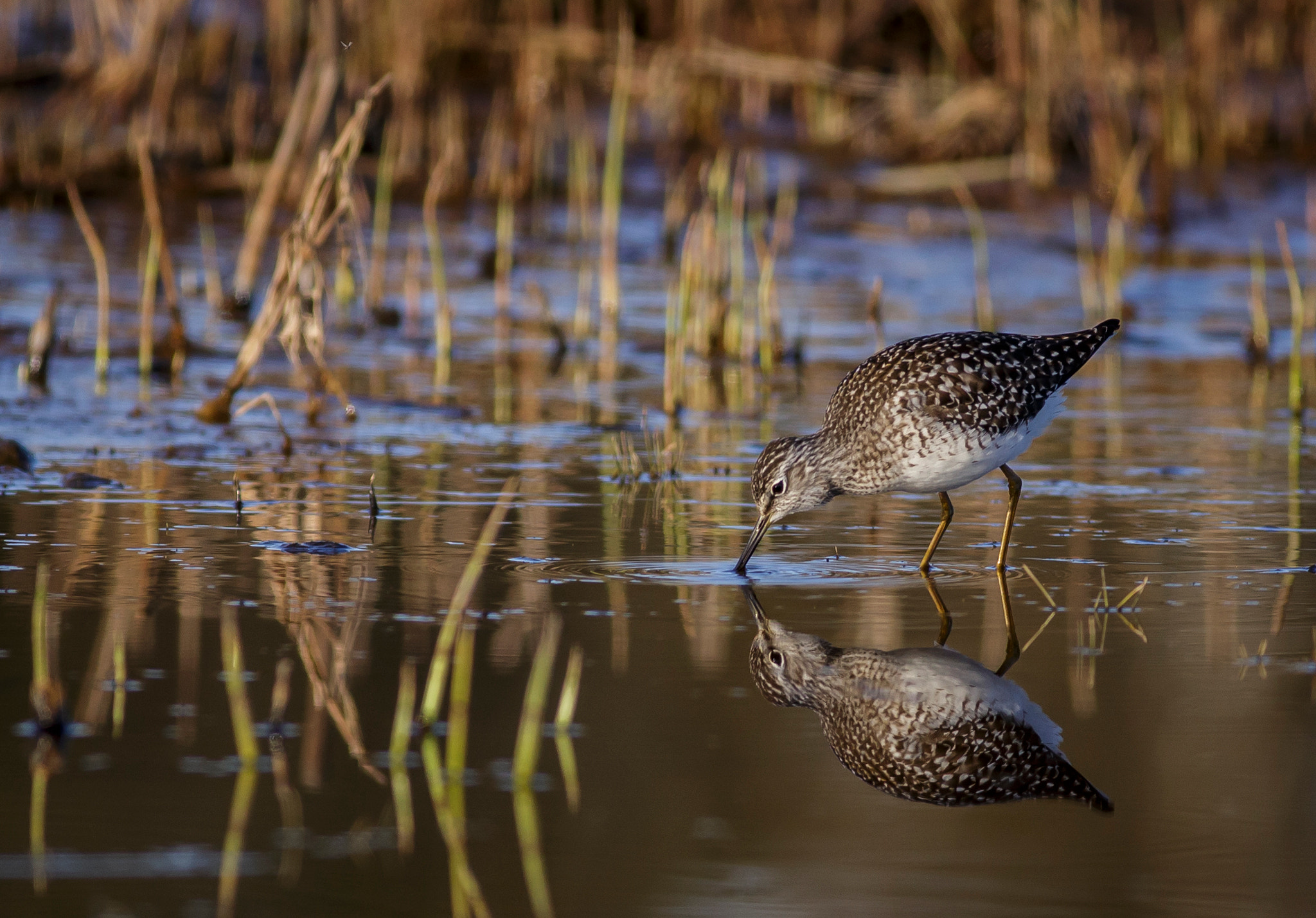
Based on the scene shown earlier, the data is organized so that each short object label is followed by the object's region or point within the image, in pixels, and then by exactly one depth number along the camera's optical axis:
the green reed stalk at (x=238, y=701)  8.49
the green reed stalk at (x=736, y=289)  21.66
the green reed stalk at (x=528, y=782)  7.55
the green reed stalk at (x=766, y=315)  20.80
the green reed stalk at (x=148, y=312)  19.19
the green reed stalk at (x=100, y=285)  18.02
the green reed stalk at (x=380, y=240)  23.69
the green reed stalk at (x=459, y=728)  8.29
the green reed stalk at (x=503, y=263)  24.47
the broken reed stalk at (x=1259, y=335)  22.25
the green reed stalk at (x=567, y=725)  8.75
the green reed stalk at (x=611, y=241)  22.75
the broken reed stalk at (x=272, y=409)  16.36
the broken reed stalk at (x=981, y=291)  22.86
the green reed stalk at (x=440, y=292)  20.64
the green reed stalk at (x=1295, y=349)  18.72
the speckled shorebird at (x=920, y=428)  13.14
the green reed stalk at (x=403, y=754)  8.09
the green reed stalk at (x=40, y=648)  8.80
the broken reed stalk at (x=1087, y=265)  24.22
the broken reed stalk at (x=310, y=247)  16.45
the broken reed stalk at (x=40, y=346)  18.94
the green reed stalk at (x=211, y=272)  23.94
